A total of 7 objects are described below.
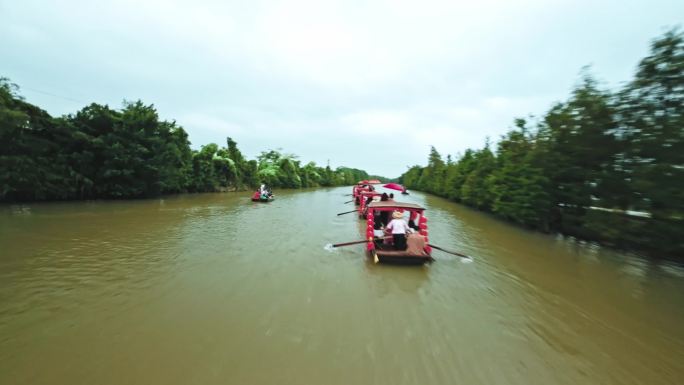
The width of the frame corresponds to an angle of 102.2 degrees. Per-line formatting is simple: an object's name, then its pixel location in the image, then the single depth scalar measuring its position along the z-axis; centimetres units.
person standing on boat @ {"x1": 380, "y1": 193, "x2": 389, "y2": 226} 1334
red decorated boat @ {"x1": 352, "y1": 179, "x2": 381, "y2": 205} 2534
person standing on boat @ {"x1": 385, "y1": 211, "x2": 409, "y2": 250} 863
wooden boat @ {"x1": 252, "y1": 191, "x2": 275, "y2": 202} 2741
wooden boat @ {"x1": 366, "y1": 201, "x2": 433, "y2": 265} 827
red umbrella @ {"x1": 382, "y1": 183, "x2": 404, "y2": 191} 1582
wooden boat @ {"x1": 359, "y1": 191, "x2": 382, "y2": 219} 1834
